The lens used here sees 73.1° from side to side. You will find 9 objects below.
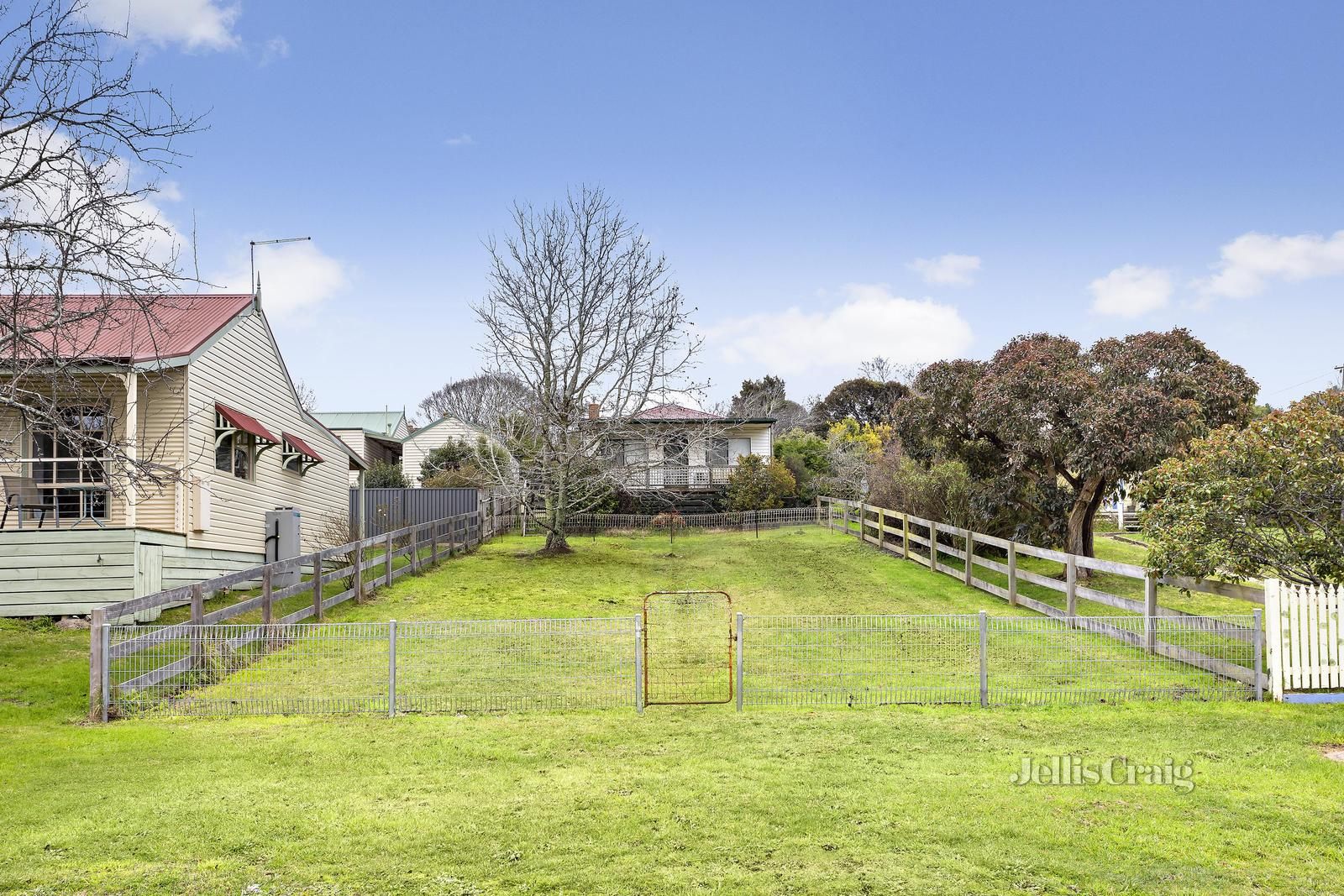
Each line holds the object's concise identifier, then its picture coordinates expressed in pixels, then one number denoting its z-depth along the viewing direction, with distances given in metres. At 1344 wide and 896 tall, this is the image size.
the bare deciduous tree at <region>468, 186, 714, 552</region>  24.70
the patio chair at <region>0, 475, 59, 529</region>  14.71
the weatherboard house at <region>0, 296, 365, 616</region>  14.24
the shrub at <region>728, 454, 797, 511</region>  34.28
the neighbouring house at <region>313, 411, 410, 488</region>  43.03
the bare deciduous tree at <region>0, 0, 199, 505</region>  8.83
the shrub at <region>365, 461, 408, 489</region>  39.09
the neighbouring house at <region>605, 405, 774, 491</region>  36.78
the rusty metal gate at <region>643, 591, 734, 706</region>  10.15
